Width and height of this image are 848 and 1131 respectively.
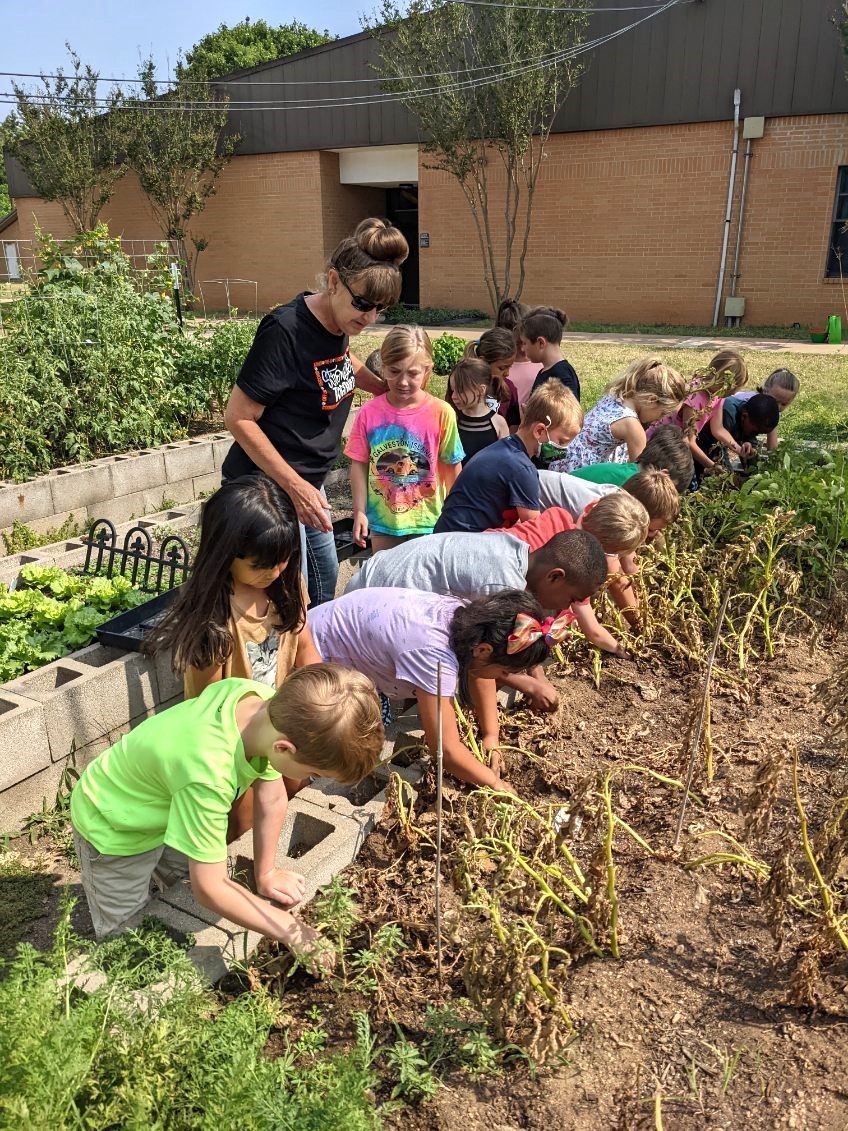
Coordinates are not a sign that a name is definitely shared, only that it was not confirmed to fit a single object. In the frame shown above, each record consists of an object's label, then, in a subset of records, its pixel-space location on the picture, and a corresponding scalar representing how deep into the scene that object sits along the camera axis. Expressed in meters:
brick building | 13.96
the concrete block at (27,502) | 4.91
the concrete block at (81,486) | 5.15
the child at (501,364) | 4.52
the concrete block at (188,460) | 5.73
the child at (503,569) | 2.67
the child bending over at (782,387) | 5.52
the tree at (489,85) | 15.08
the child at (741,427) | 5.12
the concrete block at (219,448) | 6.07
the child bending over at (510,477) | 3.31
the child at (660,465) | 3.99
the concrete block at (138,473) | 5.46
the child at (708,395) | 4.87
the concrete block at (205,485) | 5.94
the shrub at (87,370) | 5.41
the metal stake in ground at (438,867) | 1.82
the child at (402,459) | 3.70
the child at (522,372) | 4.84
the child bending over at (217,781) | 1.79
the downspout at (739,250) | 14.49
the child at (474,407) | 4.34
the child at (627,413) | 4.24
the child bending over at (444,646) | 2.34
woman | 2.72
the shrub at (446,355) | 10.09
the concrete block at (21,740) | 2.59
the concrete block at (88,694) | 2.74
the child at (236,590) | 2.24
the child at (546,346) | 4.61
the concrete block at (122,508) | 5.38
